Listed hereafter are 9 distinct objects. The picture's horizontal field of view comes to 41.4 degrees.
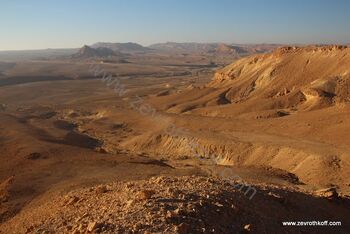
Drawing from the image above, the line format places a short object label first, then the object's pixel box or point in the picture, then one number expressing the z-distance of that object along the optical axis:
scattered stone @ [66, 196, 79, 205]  13.96
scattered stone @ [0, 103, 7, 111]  73.00
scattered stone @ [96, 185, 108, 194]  14.70
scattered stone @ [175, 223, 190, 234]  10.31
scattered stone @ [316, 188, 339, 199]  16.95
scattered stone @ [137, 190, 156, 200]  12.21
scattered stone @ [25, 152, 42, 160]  29.69
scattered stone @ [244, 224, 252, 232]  11.34
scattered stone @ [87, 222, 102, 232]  10.48
